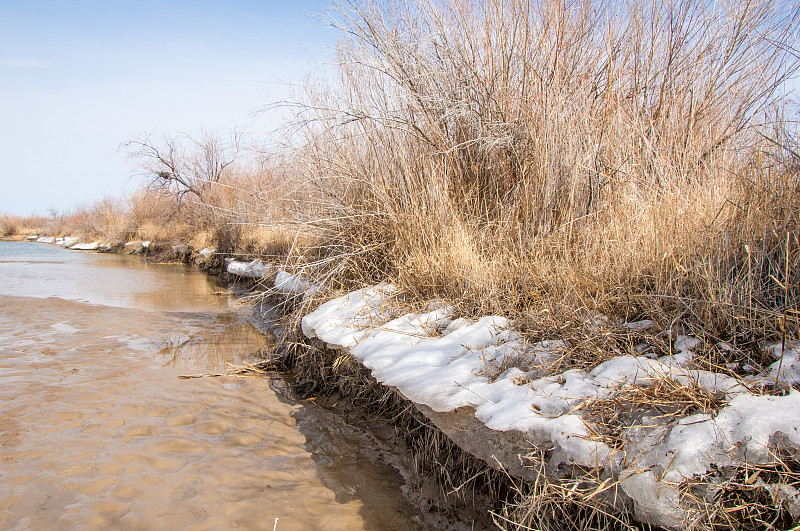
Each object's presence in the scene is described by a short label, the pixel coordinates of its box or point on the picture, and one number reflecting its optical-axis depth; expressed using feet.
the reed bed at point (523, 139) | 11.57
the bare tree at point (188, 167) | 58.03
